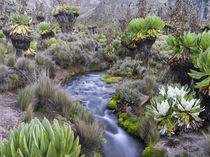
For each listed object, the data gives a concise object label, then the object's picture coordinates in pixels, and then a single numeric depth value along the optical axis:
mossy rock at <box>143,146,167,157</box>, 3.30
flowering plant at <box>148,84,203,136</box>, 3.23
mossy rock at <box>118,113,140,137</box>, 4.87
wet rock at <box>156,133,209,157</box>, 3.08
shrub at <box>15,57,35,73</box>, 7.19
